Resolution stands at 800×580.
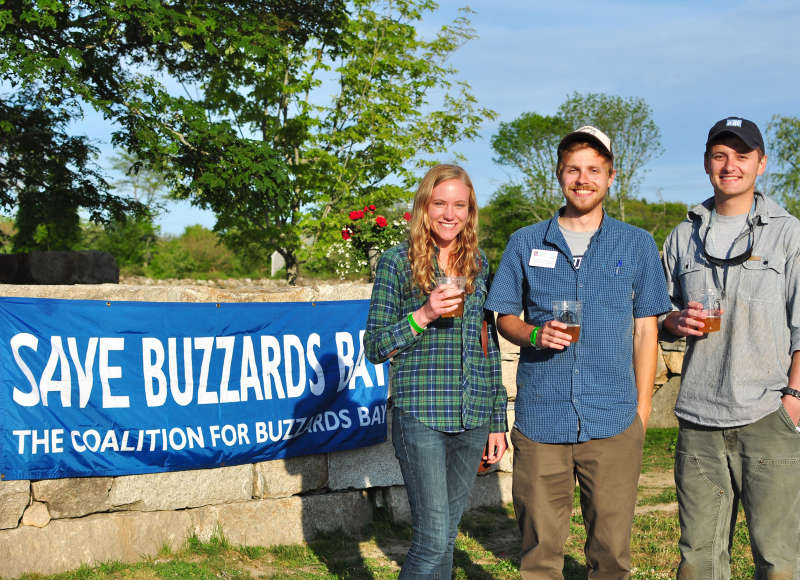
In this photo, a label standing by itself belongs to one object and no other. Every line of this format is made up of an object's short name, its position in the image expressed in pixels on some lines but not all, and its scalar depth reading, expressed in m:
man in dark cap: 2.84
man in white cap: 2.71
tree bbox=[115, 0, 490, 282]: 14.23
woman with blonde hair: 2.71
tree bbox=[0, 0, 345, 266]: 9.52
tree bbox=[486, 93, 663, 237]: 40.09
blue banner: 4.38
